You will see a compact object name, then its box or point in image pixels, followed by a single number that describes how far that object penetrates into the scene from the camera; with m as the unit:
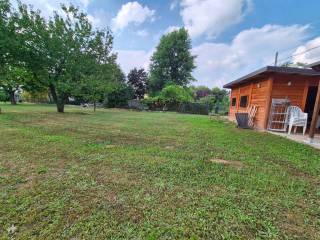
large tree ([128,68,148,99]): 28.84
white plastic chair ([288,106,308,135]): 6.70
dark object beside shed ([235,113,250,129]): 8.27
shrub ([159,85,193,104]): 23.25
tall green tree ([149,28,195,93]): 31.31
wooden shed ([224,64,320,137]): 6.88
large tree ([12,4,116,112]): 11.23
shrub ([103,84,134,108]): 23.48
